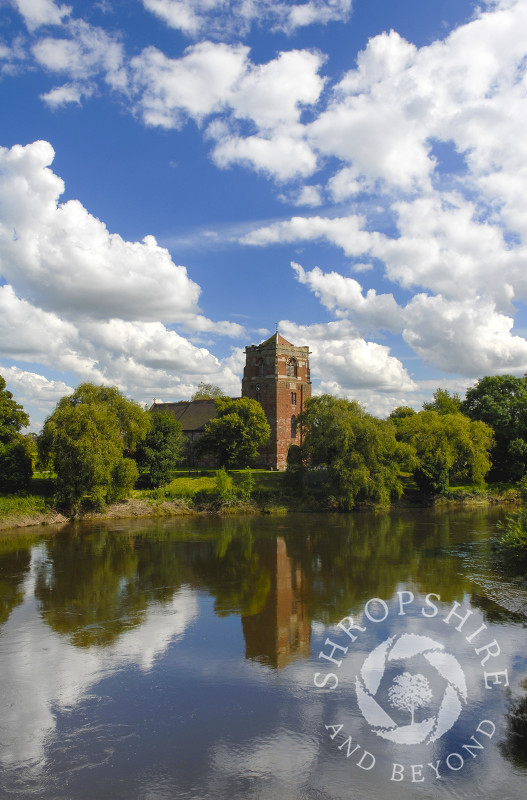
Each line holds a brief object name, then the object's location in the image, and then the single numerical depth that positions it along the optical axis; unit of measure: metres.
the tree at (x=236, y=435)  53.38
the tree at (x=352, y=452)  41.12
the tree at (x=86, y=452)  36.06
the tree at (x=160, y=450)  45.03
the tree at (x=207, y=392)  88.91
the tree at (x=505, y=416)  50.84
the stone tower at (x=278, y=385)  61.50
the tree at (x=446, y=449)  46.31
